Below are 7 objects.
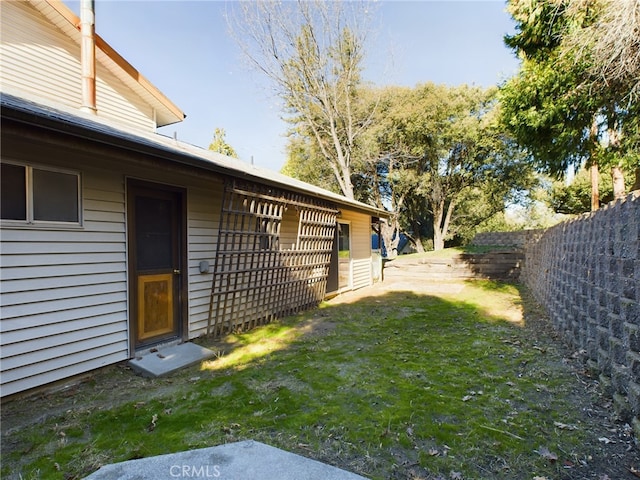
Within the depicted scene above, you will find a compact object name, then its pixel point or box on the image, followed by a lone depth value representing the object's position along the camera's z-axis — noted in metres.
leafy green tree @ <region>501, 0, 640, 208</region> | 6.02
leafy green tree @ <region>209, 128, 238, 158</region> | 23.00
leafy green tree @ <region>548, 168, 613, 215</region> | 14.54
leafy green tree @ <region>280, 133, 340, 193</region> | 17.67
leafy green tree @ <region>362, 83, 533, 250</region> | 15.63
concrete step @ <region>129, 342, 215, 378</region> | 3.70
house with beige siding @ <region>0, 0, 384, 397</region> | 3.10
